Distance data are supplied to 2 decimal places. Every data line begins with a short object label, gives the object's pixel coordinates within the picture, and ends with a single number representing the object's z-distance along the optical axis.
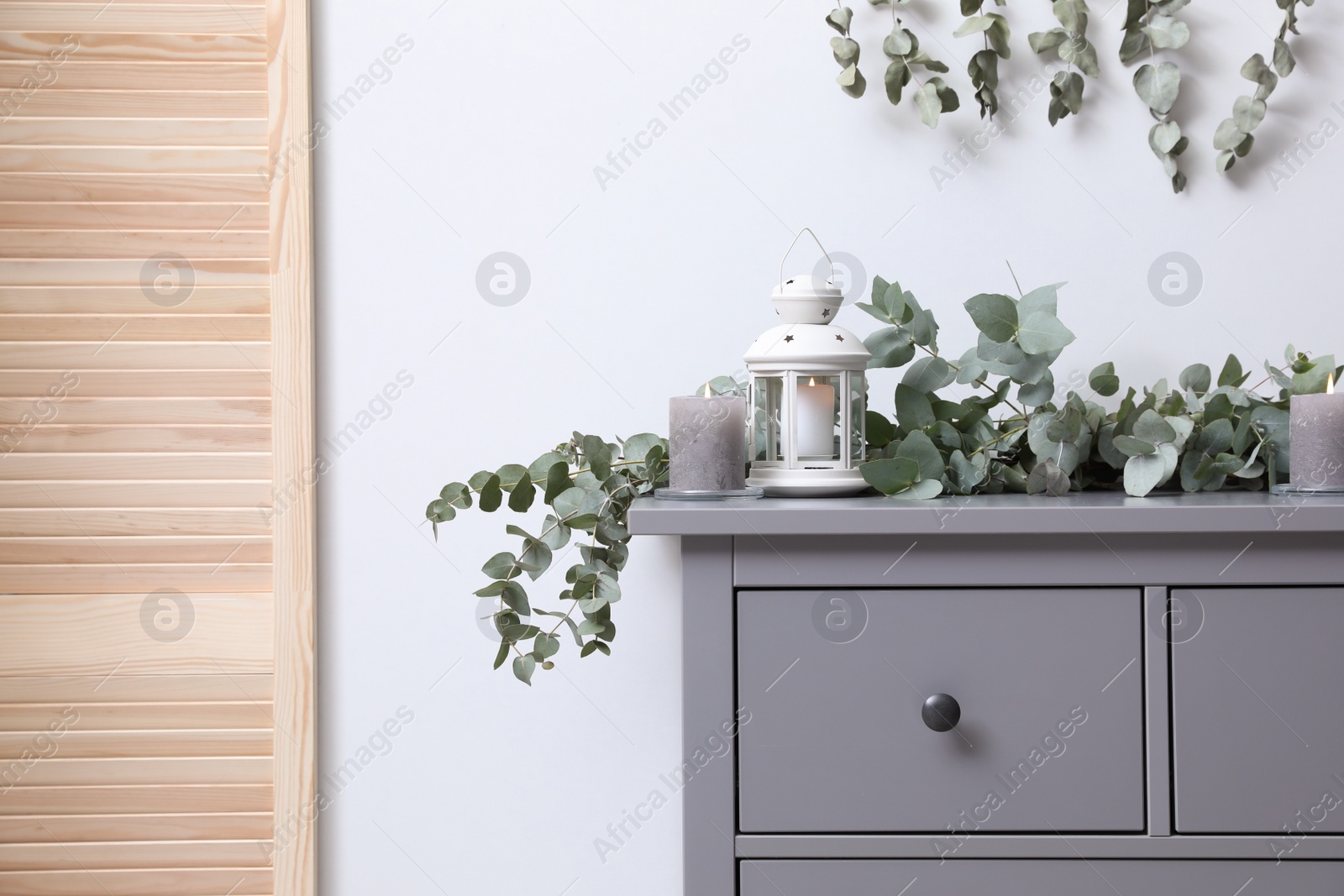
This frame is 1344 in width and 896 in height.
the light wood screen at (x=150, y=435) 3.59
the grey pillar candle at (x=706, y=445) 3.19
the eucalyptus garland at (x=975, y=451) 3.23
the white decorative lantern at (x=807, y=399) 3.28
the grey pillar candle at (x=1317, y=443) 3.16
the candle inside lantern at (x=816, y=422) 3.31
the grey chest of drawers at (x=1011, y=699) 3.08
